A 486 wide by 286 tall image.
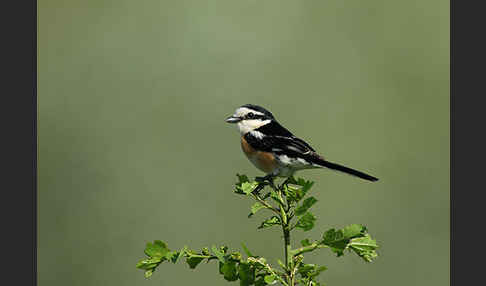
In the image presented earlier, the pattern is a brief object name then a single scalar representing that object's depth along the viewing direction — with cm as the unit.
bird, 856
